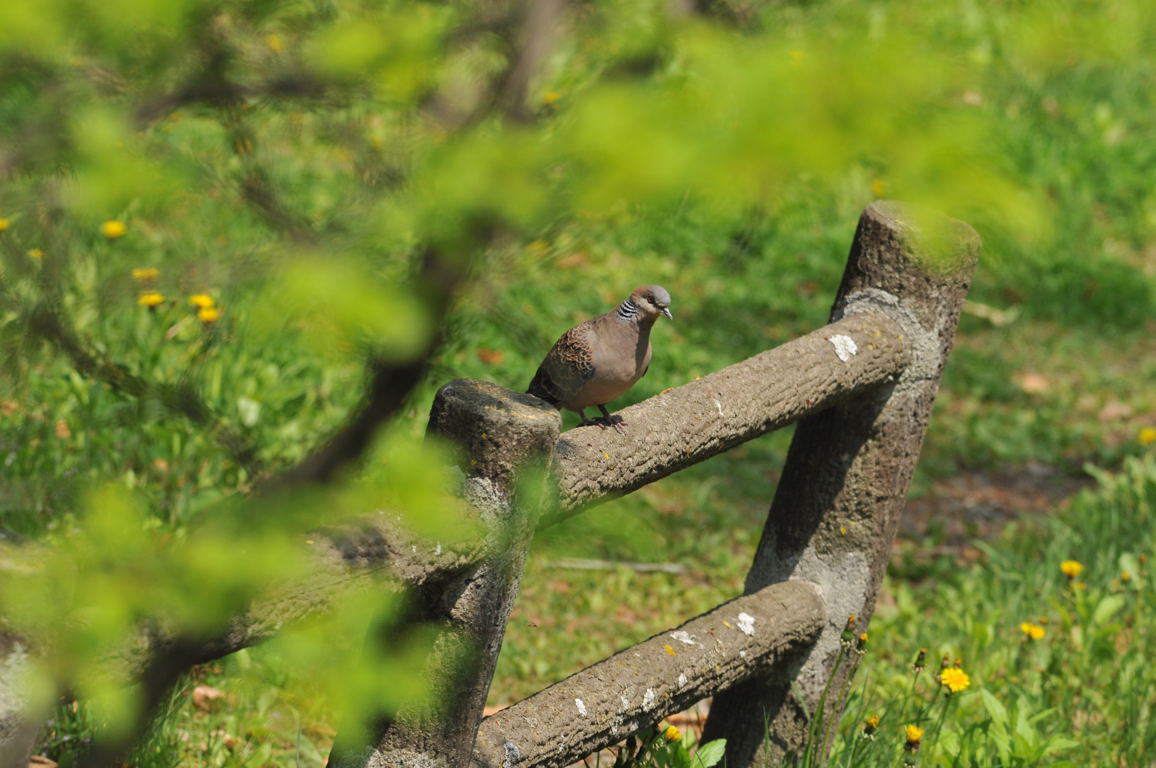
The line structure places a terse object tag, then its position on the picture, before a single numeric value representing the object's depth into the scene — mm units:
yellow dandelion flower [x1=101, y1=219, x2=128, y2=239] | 9172
